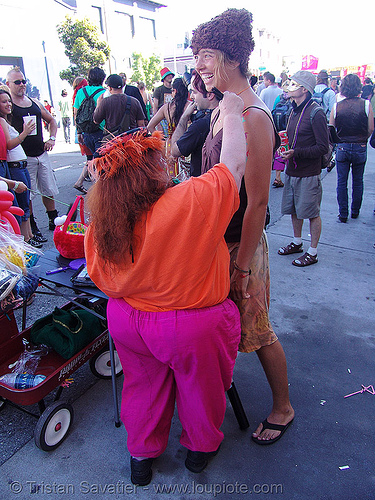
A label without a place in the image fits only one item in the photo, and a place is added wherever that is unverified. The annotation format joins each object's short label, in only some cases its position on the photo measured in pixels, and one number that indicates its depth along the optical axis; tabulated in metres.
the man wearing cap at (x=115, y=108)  5.48
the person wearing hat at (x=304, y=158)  3.63
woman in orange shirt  1.28
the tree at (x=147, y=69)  29.94
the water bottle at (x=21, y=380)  1.86
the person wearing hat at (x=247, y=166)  1.54
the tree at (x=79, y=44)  22.03
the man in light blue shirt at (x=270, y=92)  8.73
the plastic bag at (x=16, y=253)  1.86
